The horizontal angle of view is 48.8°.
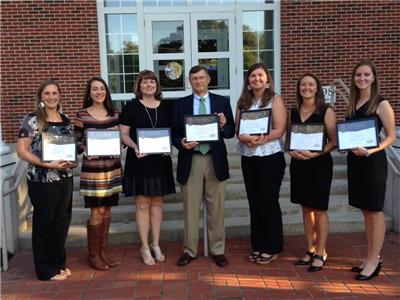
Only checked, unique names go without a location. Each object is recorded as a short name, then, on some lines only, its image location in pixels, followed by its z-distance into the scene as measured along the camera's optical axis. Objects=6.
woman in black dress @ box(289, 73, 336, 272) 4.22
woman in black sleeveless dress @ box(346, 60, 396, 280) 3.98
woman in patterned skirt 4.27
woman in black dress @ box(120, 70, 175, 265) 4.39
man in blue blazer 4.44
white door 8.95
